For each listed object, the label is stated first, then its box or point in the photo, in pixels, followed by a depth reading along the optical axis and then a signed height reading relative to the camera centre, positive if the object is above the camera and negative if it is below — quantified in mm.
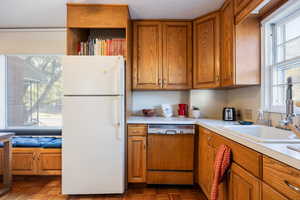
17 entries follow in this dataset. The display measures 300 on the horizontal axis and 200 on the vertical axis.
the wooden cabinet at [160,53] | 2114 +668
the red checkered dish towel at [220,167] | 1119 -523
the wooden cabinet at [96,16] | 1831 +1045
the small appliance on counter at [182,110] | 2261 -165
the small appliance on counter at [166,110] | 2215 -162
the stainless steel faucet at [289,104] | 987 -32
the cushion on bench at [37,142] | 2060 -617
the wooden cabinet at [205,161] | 1475 -674
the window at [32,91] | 2468 +139
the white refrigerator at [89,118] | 1654 -212
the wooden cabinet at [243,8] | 1278 +859
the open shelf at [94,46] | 1889 +704
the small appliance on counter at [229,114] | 1891 -191
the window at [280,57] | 1316 +421
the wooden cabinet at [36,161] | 2052 -868
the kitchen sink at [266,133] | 880 -264
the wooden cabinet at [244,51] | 1571 +522
